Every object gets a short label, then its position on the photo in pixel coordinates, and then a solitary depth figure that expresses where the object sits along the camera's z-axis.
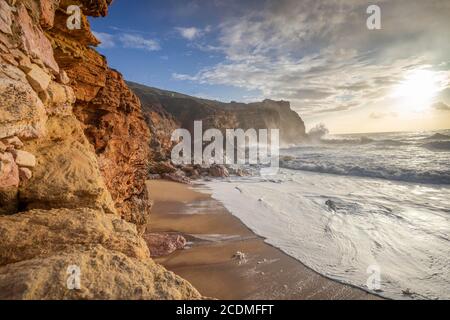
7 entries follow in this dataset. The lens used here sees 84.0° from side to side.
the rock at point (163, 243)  5.91
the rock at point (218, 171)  19.05
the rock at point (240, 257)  5.62
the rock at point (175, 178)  16.08
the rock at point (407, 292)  4.41
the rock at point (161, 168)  17.45
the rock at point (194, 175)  18.13
